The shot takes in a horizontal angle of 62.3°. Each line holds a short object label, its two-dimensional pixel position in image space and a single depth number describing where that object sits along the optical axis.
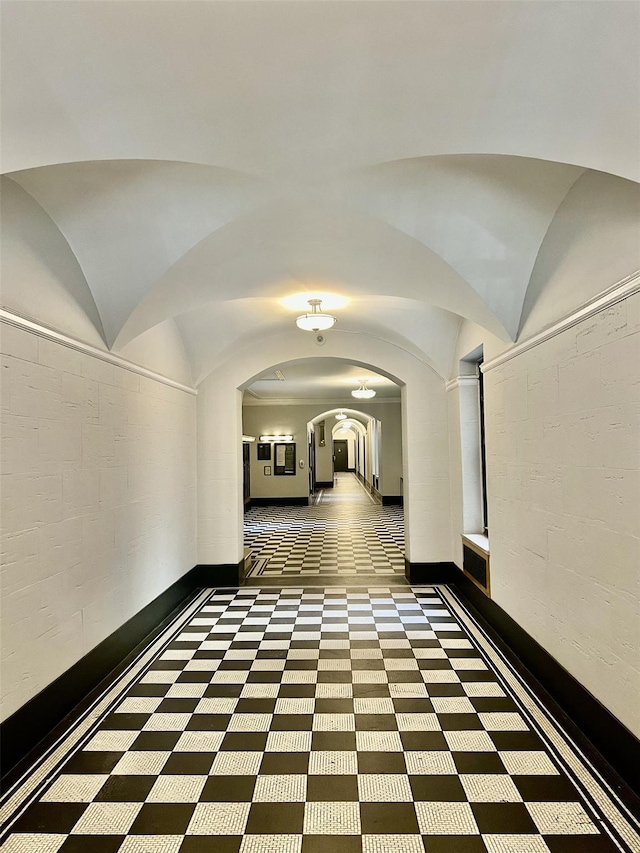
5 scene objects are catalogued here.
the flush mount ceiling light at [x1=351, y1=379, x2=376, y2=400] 13.16
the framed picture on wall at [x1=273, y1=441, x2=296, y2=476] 17.08
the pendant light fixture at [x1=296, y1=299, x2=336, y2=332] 5.56
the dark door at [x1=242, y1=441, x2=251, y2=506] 16.67
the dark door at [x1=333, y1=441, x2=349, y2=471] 44.38
